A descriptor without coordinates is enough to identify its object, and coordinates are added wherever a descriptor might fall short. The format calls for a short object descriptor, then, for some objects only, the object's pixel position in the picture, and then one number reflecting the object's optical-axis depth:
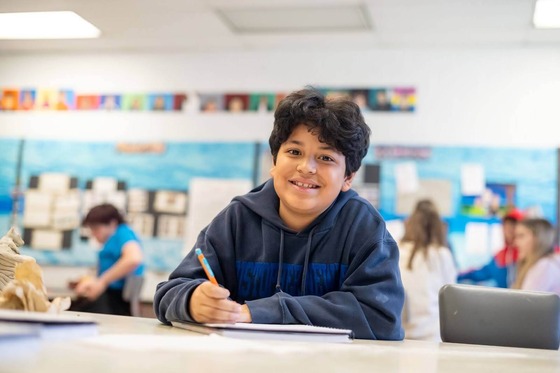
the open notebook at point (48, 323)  0.94
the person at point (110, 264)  4.06
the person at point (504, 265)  4.43
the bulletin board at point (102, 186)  5.12
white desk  0.76
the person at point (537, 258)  3.77
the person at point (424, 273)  3.54
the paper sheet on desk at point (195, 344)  0.94
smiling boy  1.48
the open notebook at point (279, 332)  1.18
